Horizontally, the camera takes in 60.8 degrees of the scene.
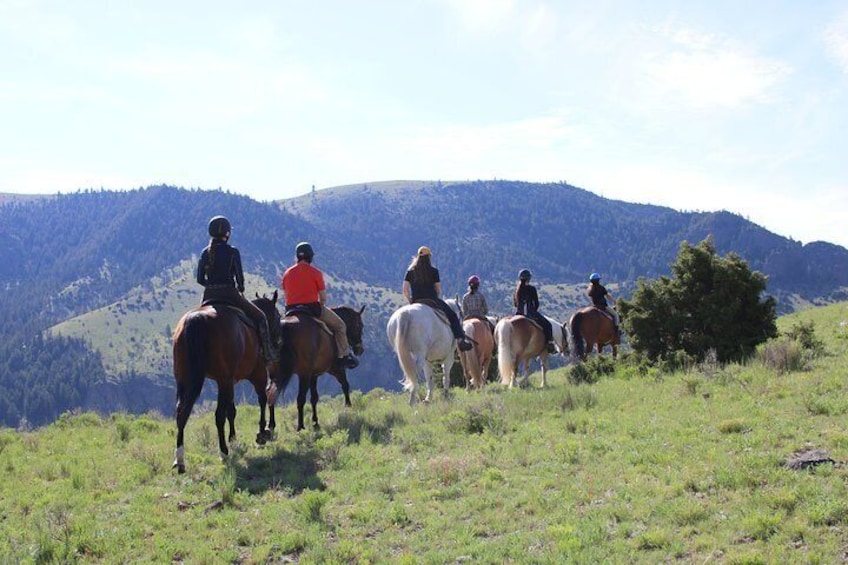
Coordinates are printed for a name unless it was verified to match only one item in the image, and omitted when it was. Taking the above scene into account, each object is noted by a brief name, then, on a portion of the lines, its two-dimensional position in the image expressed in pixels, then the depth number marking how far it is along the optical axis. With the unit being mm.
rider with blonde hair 16406
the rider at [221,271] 11719
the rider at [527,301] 19734
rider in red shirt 14289
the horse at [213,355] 10562
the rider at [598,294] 23500
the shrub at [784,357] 13922
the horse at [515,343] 18438
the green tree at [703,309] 17453
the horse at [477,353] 19719
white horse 15539
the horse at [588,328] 21859
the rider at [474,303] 21375
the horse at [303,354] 13531
